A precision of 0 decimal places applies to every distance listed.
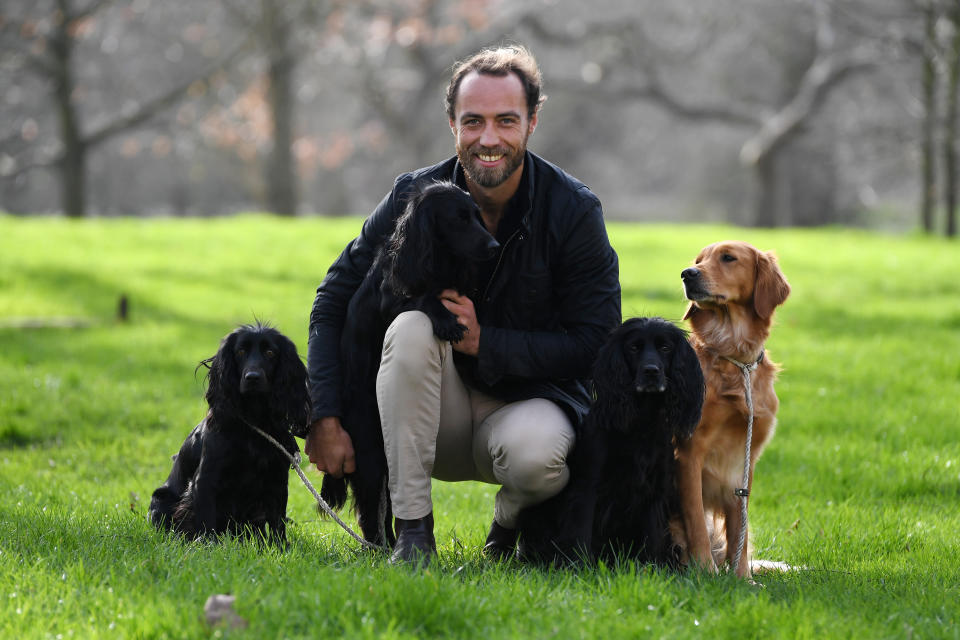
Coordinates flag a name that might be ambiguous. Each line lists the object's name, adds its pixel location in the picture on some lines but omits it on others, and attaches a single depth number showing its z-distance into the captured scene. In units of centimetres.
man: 678
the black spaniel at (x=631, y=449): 675
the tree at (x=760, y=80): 4287
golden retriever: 709
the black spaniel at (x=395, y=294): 687
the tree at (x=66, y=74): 3778
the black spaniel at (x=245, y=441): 729
